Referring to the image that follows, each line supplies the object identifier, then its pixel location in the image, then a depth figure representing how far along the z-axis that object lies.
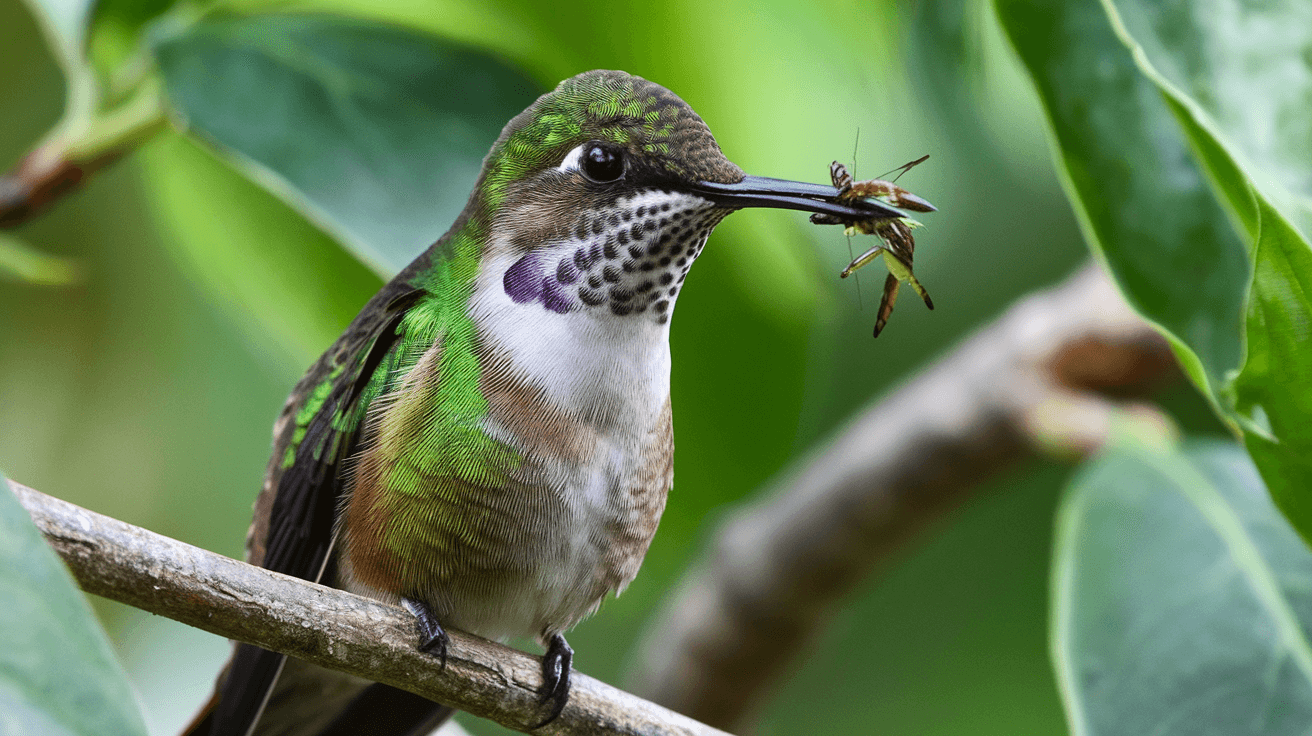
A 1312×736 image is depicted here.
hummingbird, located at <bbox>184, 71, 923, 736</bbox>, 1.90
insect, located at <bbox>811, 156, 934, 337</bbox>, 1.89
